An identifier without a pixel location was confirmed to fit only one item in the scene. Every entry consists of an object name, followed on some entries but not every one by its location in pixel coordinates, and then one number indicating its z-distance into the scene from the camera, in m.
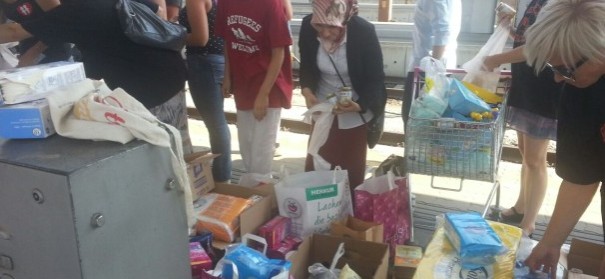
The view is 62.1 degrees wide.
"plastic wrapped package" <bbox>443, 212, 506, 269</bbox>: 1.99
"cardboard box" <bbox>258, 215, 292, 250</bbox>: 2.49
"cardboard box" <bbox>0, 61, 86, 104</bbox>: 1.54
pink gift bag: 2.71
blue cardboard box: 1.50
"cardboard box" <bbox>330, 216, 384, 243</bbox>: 2.47
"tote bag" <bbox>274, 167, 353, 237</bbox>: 2.58
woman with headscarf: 2.80
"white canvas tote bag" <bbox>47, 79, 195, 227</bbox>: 1.52
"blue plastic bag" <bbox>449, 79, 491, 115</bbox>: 2.60
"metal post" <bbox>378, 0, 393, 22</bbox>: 10.26
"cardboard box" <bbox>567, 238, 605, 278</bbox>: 2.13
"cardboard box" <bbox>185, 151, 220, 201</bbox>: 2.69
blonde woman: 1.57
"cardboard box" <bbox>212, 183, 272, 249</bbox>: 2.48
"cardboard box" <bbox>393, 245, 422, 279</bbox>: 2.54
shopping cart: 2.57
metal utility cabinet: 1.30
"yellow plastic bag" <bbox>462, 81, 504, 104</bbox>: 2.80
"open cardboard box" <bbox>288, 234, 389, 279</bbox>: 2.34
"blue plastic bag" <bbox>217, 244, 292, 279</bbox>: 1.97
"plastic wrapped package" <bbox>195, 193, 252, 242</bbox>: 2.45
